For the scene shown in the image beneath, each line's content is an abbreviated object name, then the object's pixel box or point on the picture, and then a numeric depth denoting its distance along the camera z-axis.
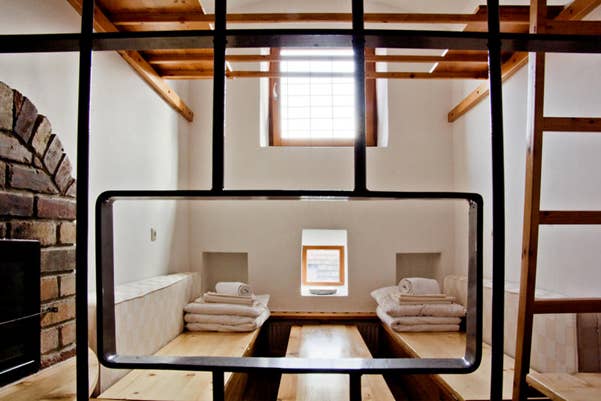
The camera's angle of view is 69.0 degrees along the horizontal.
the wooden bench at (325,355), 1.93
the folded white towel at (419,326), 2.89
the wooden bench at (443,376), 1.82
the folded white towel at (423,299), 2.98
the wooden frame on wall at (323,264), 3.76
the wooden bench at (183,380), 1.76
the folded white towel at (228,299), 2.98
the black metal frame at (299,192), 0.58
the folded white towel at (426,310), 2.92
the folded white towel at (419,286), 3.15
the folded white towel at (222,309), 2.92
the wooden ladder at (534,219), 1.35
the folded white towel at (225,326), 2.89
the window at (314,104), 3.79
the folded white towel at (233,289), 3.12
